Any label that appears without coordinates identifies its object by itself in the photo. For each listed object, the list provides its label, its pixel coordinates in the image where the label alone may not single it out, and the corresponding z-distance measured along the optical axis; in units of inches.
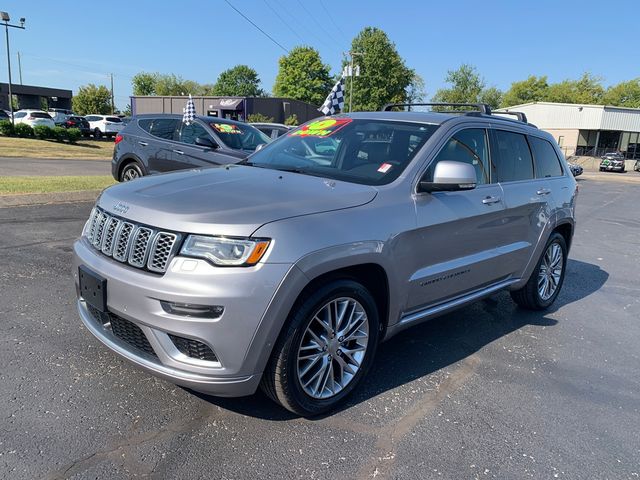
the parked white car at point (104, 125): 1371.8
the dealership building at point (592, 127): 2086.6
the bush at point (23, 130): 1066.7
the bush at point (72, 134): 1093.8
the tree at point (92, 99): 2581.2
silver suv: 99.0
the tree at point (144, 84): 4343.0
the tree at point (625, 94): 3572.8
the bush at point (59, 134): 1080.8
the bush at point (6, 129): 1064.8
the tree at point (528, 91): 3906.3
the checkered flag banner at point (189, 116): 368.8
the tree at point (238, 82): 4394.7
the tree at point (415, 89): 3376.0
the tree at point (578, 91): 3585.1
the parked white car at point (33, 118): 1235.4
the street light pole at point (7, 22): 1088.0
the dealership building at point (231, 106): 1797.5
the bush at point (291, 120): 1755.7
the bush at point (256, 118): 1552.7
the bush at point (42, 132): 1063.6
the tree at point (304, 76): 3056.1
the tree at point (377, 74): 2758.4
